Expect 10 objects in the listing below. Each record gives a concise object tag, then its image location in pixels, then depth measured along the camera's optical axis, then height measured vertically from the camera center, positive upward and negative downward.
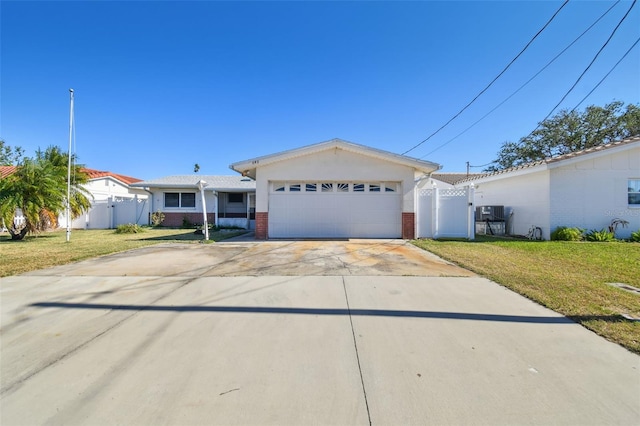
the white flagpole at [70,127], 11.32 +3.50
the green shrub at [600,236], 10.89 -0.65
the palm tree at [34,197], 11.00 +0.73
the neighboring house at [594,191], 11.50 +1.12
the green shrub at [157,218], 18.88 -0.15
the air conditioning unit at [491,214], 14.18 +0.21
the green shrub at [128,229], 15.31 -0.72
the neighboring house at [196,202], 18.69 +0.98
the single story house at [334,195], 11.92 +0.94
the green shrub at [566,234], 10.97 -0.58
